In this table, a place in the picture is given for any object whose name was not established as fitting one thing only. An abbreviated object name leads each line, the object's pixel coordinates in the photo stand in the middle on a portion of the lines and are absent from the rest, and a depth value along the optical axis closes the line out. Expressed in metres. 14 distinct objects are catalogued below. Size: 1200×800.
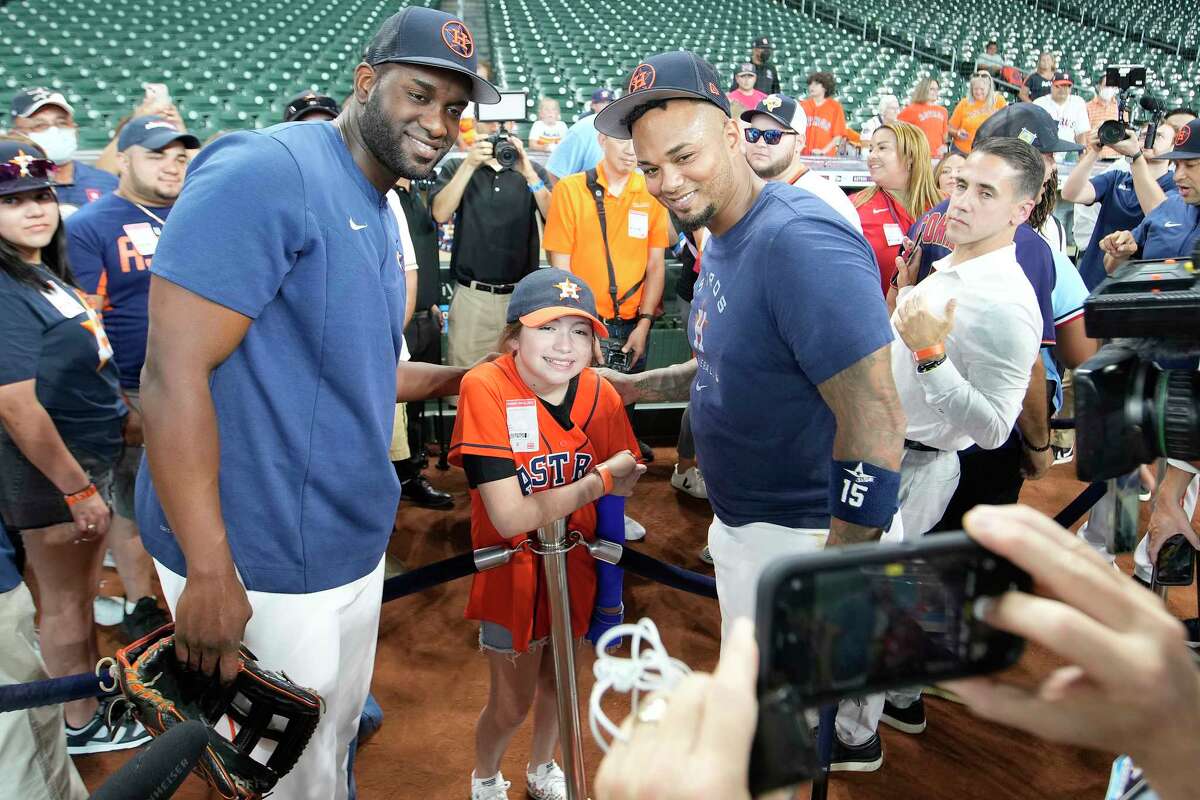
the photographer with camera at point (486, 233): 4.80
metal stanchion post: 2.16
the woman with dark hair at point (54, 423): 2.43
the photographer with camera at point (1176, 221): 4.08
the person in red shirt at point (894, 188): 4.28
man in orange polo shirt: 4.64
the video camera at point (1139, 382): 0.86
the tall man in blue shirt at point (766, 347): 1.63
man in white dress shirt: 2.26
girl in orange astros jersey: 2.19
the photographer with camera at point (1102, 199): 5.45
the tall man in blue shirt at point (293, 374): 1.42
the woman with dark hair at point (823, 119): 9.80
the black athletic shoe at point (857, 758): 2.80
